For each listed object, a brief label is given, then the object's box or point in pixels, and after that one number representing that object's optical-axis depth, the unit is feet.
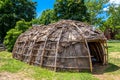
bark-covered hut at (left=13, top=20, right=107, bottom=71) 17.77
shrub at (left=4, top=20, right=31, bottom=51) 33.61
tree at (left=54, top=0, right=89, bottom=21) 37.08
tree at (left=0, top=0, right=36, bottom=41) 45.01
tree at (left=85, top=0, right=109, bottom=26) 56.49
